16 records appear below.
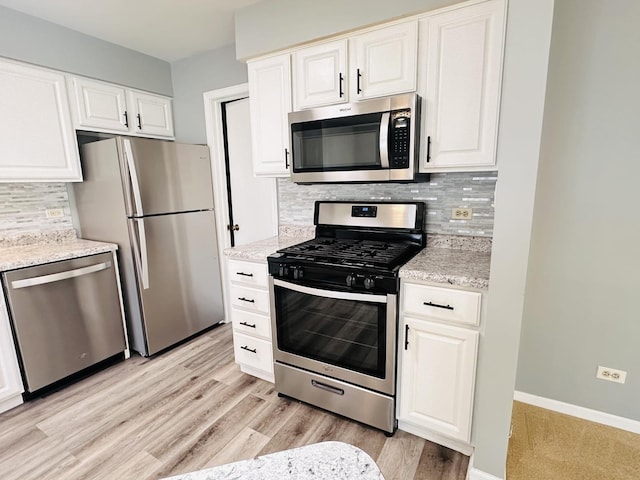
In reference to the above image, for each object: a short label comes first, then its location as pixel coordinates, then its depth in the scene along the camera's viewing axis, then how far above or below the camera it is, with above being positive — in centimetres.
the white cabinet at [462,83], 154 +49
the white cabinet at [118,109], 252 +66
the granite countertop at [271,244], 210 -43
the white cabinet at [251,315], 213 -88
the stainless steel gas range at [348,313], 166 -71
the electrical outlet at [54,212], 263 -20
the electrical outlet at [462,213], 196 -20
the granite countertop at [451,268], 147 -43
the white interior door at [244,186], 290 -1
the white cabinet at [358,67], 173 +66
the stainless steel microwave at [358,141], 172 +24
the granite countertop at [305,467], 58 -52
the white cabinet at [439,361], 152 -88
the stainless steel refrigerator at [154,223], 242 -29
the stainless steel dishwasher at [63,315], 206 -88
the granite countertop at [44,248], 205 -44
